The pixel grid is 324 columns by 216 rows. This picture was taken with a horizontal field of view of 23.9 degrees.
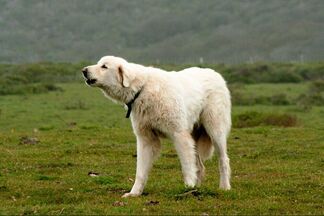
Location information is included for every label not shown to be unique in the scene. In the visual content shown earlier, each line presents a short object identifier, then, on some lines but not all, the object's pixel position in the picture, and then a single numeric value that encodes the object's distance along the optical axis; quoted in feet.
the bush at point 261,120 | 108.37
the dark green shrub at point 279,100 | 156.66
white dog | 41.68
